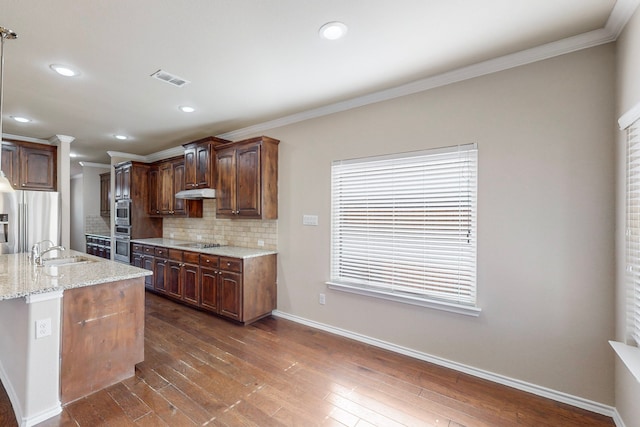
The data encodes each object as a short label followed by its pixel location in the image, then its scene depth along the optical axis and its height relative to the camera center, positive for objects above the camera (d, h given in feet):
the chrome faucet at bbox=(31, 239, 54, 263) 9.10 -1.37
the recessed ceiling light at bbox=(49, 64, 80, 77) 8.13 +4.14
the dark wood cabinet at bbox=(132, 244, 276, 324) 11.69 -3.14
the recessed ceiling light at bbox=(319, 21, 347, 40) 6.40 +4.22
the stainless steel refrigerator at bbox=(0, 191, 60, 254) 13.30 -0.37
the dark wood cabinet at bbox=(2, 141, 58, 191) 14.80 +2.49
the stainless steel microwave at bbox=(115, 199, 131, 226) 17.89 +0.00
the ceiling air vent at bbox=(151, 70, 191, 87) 8.57 +4.18
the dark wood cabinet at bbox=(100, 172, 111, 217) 22.07 +1.42
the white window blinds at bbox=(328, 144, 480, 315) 8.44 -0.46
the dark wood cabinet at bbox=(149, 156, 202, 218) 16.55 +1.34
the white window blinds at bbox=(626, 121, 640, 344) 5.58 -0.29
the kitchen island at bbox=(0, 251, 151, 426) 6.22 -2.95
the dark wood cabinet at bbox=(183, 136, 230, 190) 14.07 +2.53
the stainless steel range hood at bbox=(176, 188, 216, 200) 13.99 +0.96
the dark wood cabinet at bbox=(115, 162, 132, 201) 18.15 +1.99
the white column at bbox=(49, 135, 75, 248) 15.51 +1.62
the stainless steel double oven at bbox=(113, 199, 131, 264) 17.65 -1.25
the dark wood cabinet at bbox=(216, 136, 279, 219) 12.40 +1.54
